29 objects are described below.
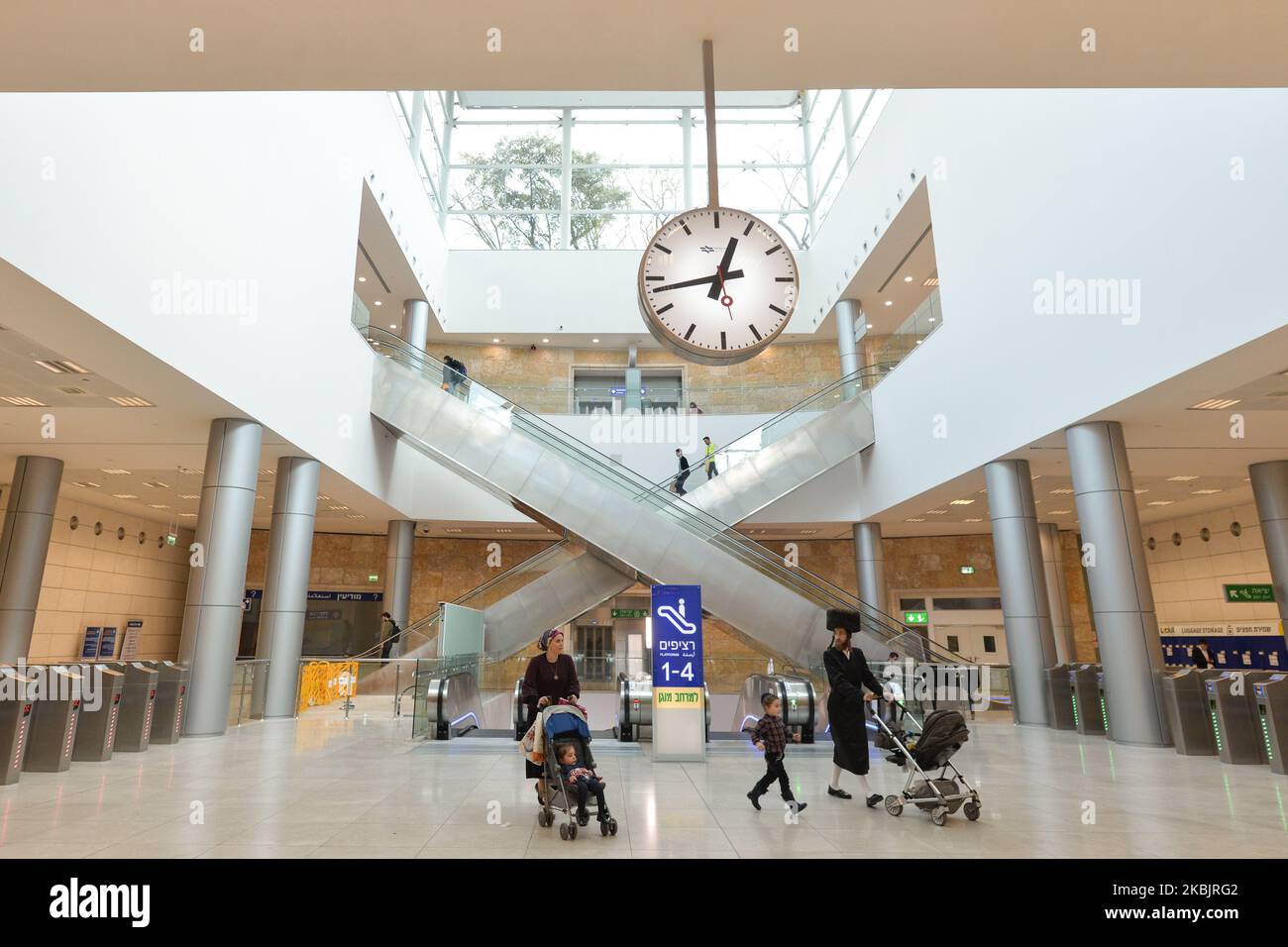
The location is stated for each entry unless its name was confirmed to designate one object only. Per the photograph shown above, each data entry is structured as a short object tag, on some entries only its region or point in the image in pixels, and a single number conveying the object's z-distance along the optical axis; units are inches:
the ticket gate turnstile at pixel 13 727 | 294.7
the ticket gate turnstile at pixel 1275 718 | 342.3
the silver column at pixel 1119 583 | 444.5
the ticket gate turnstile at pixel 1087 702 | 499.5
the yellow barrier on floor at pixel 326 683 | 681.6
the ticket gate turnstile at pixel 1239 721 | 369.4
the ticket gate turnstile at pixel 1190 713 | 404.2
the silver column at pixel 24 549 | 595.5
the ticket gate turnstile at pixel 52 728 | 326.3
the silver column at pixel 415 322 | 948.0
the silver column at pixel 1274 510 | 613.6
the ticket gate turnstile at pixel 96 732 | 359.6
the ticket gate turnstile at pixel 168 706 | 431.5
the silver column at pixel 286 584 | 588.1
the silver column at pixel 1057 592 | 915.4
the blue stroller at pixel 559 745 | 236.2
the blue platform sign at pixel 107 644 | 886.4
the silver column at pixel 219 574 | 471.8
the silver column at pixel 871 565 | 868.0
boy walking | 250.8
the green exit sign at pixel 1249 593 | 807.1
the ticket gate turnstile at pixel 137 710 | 397.4
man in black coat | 281.9
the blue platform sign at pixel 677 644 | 373.7
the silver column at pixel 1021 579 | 568.4
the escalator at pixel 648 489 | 609.6
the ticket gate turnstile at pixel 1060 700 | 531.2
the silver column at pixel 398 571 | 917.2
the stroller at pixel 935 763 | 240.4
